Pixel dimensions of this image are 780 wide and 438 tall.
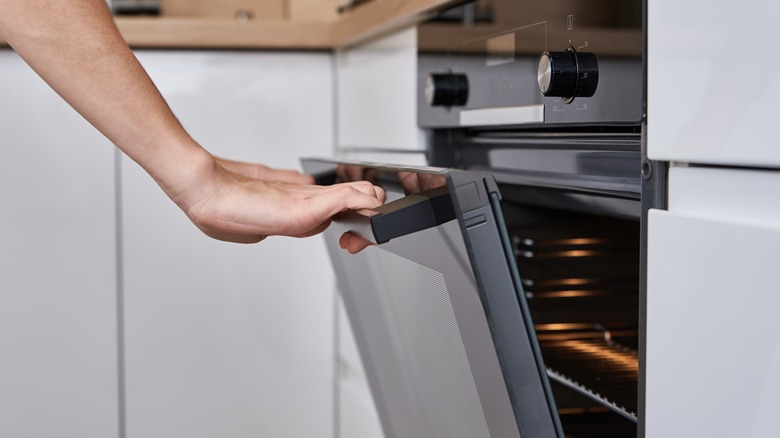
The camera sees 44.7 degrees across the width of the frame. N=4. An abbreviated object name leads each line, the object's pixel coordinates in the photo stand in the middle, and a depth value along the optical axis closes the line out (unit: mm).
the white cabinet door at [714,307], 506
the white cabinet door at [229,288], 1581
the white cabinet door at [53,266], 1538
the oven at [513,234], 648
